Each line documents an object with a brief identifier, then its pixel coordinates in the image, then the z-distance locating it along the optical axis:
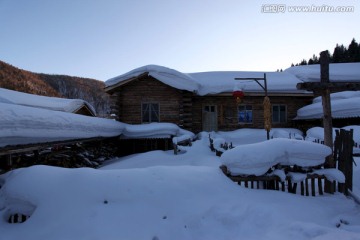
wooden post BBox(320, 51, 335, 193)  7.00
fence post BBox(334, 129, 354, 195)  6.42
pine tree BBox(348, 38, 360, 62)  41.78
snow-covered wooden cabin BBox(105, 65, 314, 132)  17.36
